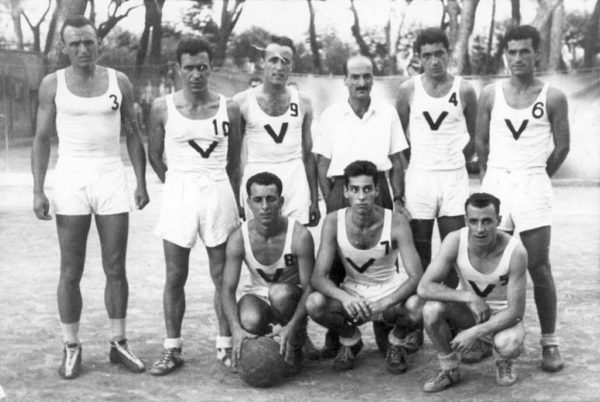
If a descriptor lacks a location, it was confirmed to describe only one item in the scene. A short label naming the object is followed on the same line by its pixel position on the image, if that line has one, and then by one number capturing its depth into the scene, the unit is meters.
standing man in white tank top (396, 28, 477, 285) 5.50
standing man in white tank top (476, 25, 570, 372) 5.20
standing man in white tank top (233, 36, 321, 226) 5.52
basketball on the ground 4.88
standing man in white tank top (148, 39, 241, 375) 5.18
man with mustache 5.45
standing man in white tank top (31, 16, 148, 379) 5.12
